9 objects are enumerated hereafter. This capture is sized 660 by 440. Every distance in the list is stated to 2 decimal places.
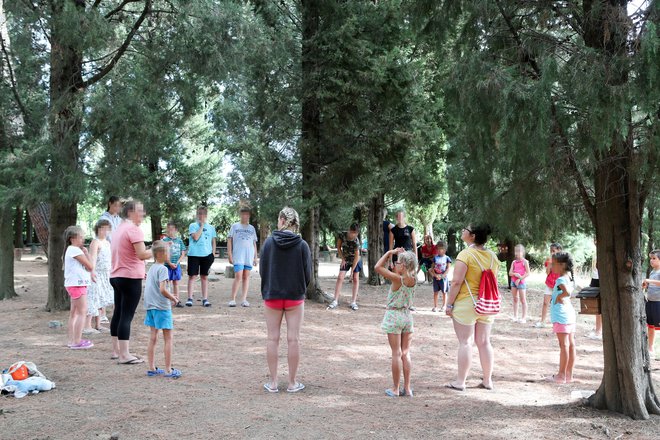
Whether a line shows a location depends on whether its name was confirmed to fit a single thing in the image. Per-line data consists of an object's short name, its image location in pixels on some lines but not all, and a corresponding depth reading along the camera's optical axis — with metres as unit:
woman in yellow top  5.56
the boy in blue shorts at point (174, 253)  10.33
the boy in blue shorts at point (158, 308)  5.74
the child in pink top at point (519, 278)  9.97
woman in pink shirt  6.25
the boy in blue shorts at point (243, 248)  10.34
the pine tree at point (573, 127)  4.25
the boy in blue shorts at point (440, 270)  11.19
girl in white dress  7.91
